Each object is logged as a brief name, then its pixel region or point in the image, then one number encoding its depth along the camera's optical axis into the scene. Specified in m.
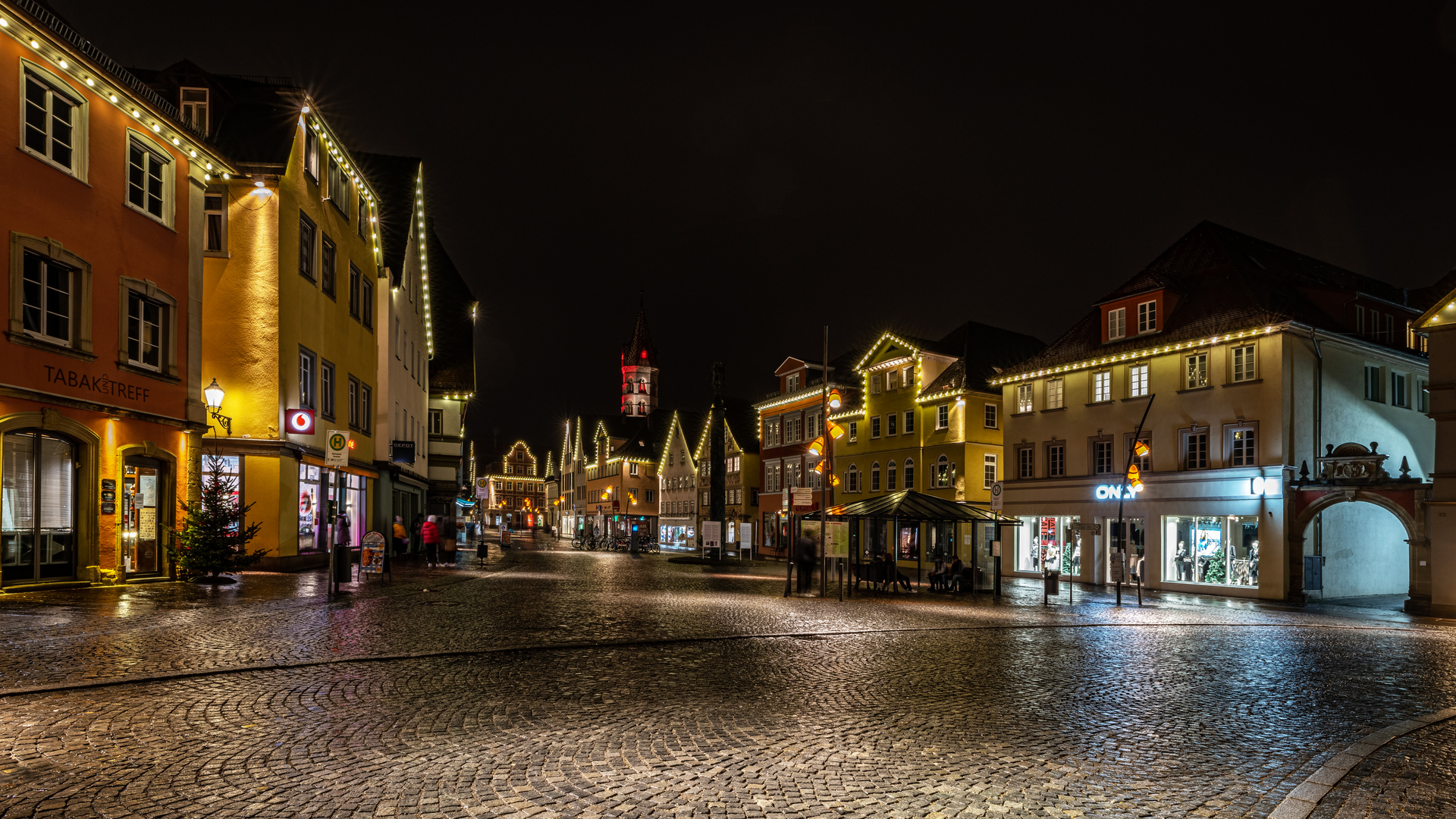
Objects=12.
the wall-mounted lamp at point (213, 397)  23.09
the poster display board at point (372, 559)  25.80
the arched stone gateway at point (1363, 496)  27.11
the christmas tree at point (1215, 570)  33.91
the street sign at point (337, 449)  19.95
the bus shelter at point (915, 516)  27.55
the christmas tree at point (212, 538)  20.78
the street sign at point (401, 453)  36.41
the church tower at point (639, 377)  155.25
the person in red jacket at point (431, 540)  33.22
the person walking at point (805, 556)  26.69
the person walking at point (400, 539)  35.30
